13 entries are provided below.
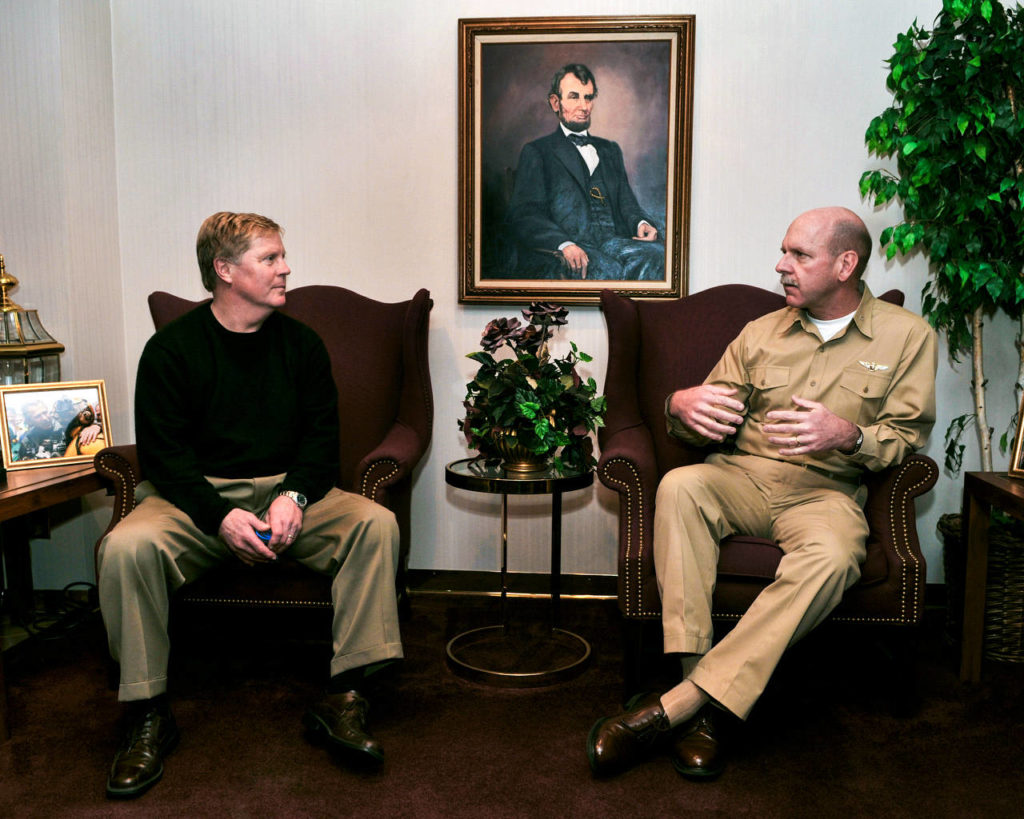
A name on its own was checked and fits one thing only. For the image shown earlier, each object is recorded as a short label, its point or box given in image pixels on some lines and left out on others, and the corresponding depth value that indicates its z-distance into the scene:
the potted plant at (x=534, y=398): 2.63
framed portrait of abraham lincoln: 3.25
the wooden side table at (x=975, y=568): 2.66
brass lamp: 2.91
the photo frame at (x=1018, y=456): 2.62
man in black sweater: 2.16
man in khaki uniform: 2.13
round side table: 2.62
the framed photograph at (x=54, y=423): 2.79
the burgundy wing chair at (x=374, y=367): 3.07
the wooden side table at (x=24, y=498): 2.41
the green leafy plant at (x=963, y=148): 2.71
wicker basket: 2.77
